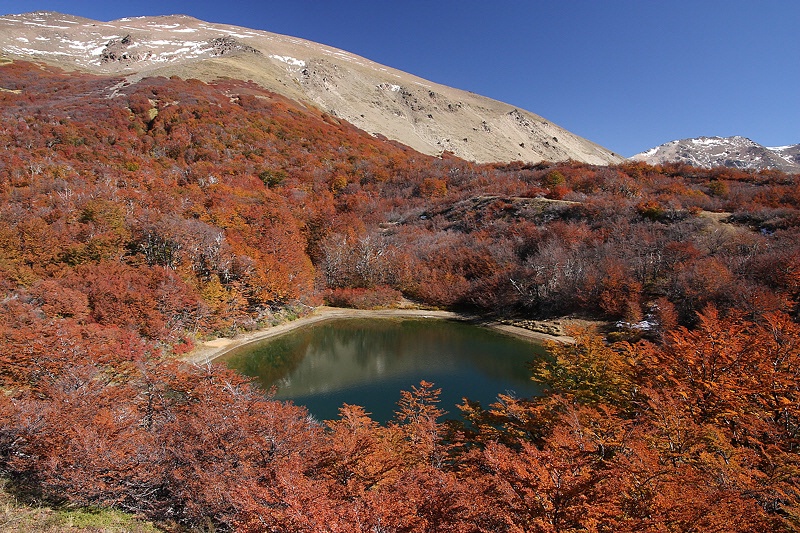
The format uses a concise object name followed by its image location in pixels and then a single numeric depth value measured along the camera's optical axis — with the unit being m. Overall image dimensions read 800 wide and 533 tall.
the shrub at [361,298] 39.00
